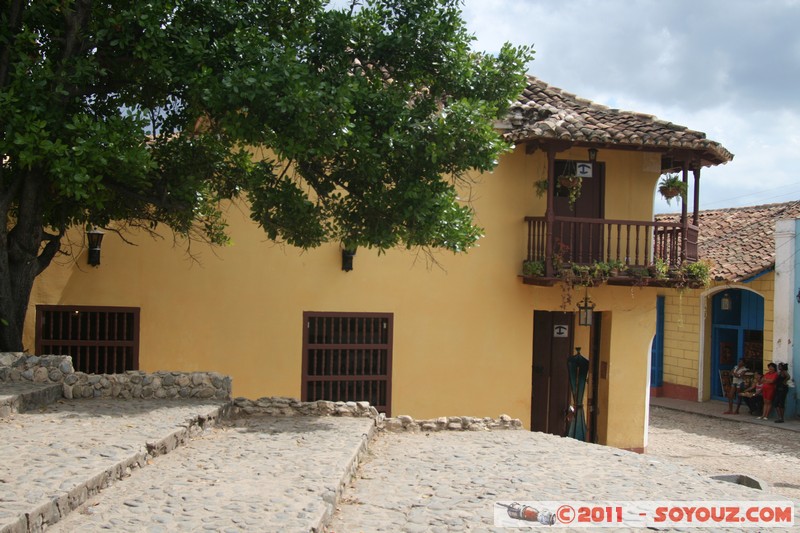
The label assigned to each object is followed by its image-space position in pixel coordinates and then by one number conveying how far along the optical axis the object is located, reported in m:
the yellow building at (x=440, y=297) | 11.13
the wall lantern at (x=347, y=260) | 11.52
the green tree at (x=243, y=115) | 7.65
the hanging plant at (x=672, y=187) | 12.66
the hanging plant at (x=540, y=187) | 12.15
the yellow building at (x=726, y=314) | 18.67
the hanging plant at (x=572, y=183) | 12.11
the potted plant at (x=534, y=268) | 11.84
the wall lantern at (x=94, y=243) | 10.73
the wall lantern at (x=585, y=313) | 11.94
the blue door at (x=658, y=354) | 22.08
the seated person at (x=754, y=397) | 18.16
